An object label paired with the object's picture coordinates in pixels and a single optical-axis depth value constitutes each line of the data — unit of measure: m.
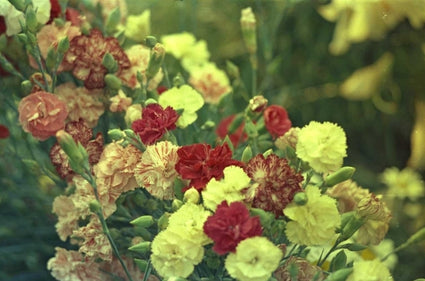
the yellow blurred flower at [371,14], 2.08
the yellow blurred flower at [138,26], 1.75
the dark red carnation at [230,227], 1.42
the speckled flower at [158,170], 1.50
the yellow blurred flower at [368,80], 2.42
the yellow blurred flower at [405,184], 2.16
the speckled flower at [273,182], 1.45
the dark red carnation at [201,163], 1.48
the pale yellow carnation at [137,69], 1.67
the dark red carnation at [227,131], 1.78
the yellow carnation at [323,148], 1.48
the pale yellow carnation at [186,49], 1.89
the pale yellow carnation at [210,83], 1.80
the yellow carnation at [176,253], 1.43
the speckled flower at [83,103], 1.64
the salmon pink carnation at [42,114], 1.60
